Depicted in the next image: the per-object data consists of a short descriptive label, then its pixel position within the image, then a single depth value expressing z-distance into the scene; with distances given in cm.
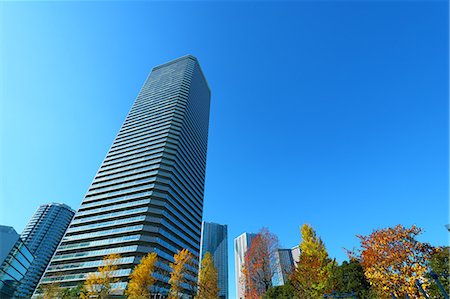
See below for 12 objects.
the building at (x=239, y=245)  10838
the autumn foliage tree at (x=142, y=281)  2411
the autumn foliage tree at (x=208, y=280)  2459
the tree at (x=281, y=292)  2706
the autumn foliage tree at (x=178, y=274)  2505
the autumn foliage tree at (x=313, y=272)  1811
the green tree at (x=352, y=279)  2337
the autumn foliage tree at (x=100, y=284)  2361
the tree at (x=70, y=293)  2808
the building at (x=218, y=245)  14600
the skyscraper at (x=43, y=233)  10644
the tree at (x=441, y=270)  1712
